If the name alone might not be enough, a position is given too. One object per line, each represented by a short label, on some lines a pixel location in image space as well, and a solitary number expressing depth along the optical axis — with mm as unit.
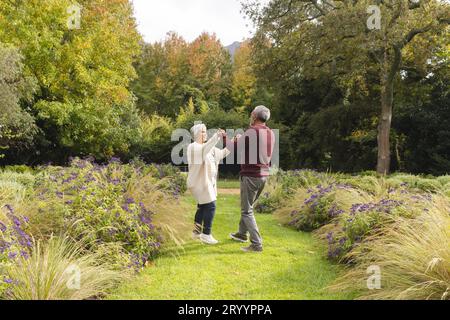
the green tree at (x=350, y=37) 15078
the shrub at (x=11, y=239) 3479
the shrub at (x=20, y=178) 8961
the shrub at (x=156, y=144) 23109
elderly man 5566
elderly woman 5895
